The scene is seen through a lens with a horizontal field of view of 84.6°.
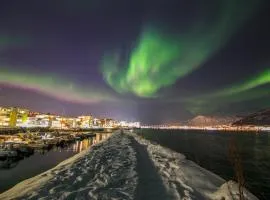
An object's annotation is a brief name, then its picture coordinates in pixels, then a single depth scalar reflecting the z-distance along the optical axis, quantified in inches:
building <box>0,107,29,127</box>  4427.5
